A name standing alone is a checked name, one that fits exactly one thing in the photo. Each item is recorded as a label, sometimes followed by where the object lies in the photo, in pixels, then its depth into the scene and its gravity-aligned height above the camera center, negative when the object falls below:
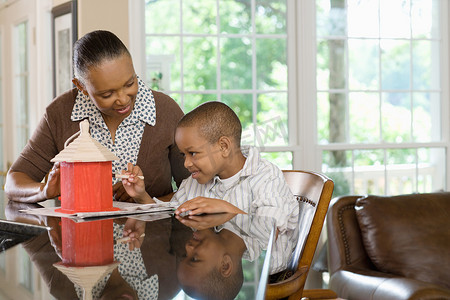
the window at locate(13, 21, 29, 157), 4.68 +0.50
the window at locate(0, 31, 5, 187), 5.20 +0.28
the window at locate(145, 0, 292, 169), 3.57 +0.52
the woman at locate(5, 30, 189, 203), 2.03 +0.04
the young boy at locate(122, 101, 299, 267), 1.68 -0.08
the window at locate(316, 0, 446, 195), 3.84 +0.31
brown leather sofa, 2.61 -0.45
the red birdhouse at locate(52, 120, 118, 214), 1.39 -0.07
